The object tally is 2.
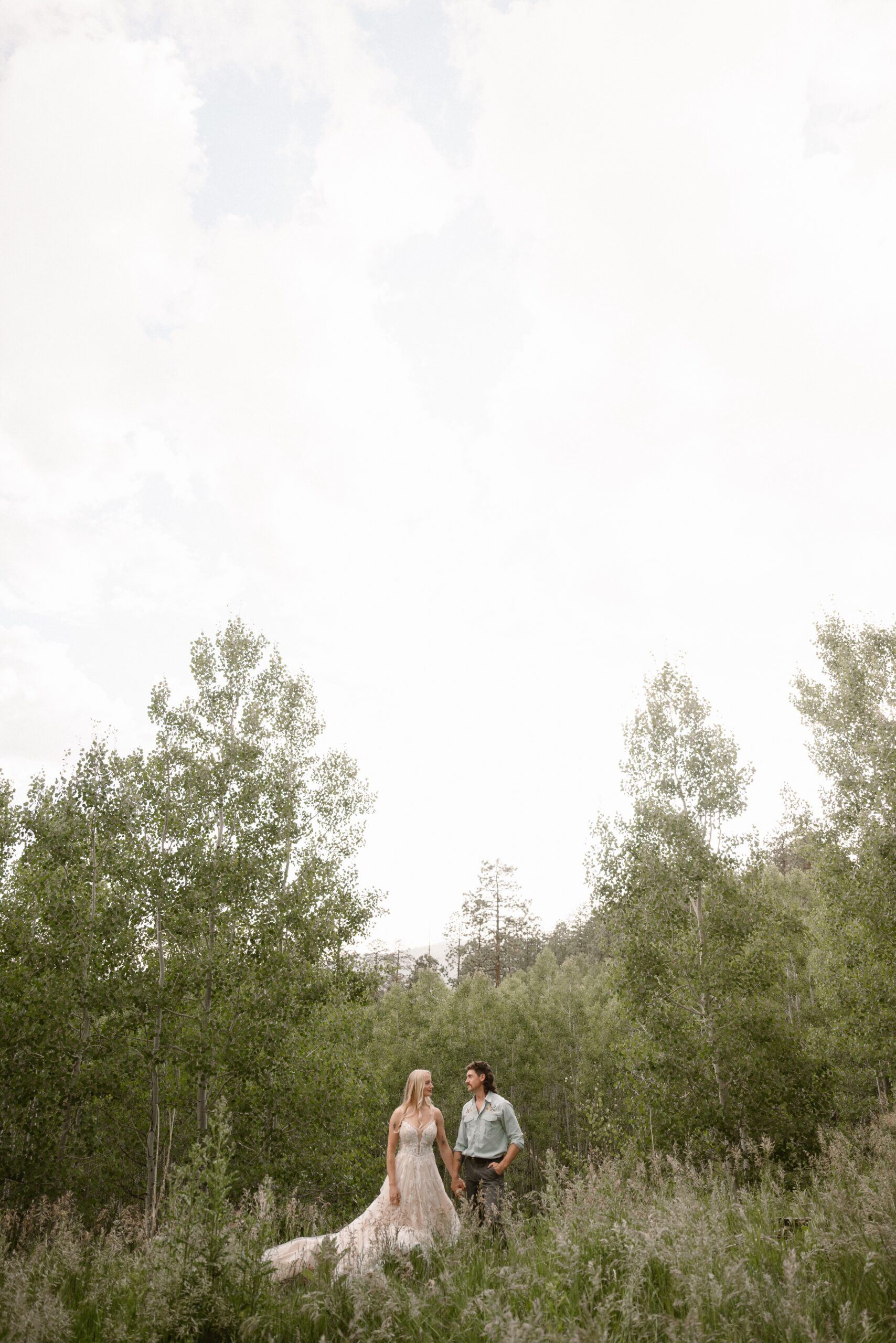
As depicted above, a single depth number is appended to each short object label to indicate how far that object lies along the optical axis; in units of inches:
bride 220.8
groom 312.8
